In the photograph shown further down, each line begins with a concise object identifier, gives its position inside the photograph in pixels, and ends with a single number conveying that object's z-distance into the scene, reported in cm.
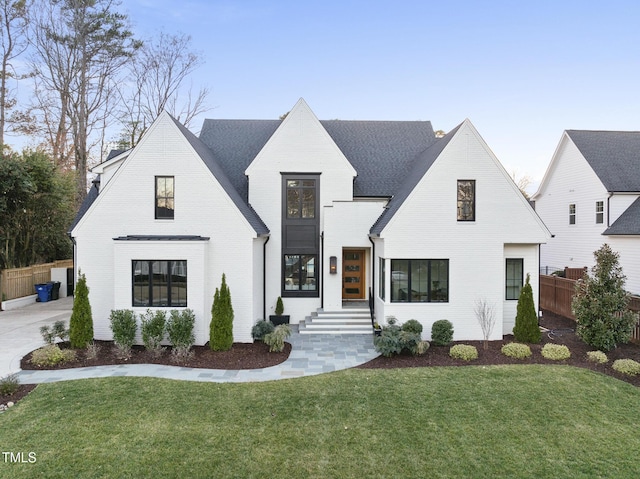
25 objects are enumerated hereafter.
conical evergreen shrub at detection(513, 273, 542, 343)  1138
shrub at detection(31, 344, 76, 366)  959
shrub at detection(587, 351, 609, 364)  954
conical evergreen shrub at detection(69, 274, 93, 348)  1074
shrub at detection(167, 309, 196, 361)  1066
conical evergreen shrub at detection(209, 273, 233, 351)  1091
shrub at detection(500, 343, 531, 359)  1011
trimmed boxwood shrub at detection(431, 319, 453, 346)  1132
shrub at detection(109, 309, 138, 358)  1070
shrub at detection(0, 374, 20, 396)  772
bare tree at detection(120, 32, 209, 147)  2539
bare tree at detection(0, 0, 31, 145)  2225
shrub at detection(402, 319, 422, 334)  1152
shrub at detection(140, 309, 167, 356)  1062
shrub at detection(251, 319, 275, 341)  1199
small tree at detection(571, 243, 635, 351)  1033
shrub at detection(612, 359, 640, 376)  888
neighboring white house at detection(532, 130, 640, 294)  1790
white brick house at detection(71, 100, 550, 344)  1141
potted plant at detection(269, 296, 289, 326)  1409
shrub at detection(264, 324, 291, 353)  1077
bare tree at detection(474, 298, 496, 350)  1113
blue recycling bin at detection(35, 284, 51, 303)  1847
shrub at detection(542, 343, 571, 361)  995
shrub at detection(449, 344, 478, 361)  1002
